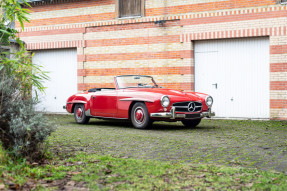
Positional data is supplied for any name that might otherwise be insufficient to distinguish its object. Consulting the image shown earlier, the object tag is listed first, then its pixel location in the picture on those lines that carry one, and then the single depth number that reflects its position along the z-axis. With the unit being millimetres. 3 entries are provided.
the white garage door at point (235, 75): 13438
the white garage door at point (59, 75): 17141
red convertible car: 9492
